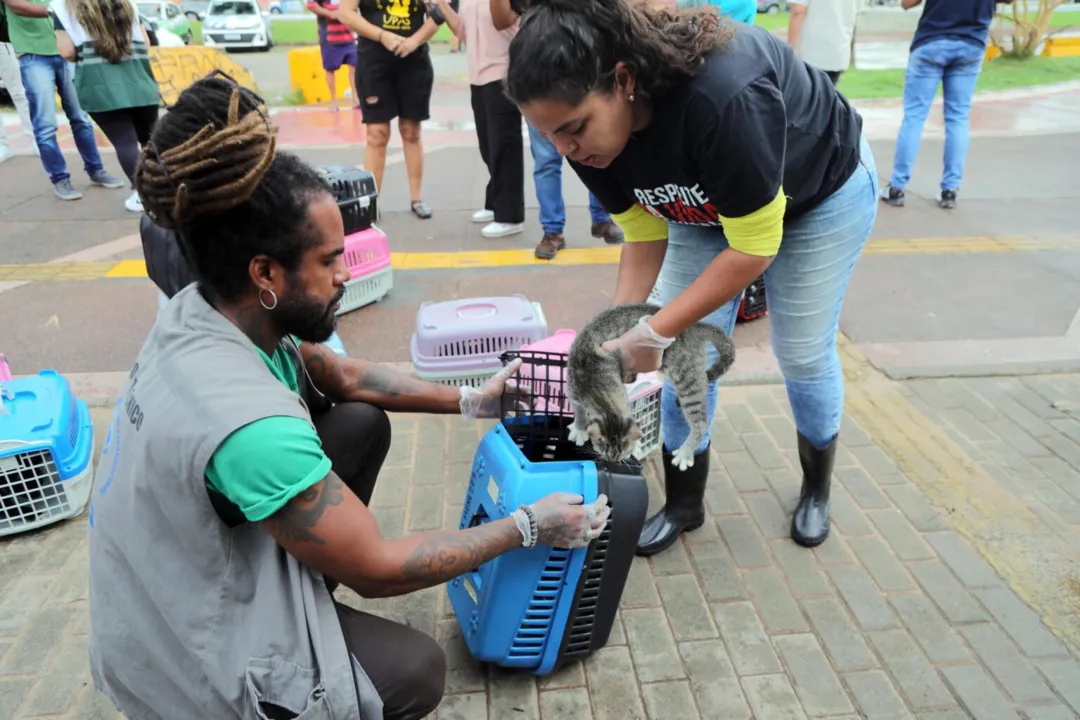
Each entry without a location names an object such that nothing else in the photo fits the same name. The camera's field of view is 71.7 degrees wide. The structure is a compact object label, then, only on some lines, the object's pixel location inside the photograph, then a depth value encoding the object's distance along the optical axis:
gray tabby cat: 2.01
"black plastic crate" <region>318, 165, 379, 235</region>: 4.25
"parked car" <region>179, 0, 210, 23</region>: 29.53
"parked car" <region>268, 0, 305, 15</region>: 38.04
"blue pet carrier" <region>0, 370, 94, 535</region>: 2.67
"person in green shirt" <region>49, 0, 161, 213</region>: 5.47
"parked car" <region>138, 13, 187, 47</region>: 13.67
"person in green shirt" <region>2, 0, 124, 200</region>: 6.26
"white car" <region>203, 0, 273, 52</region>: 20.27
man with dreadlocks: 1.41
